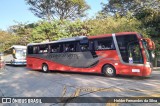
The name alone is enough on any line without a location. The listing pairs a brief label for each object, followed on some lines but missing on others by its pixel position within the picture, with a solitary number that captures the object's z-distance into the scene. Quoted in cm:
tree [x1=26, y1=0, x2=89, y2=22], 2120
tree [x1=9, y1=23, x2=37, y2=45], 1932
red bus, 650
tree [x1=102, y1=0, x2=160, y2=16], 1370
